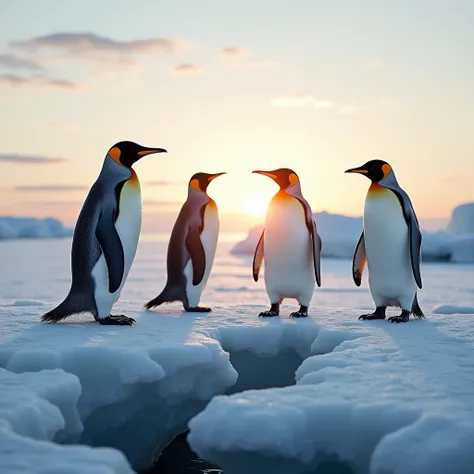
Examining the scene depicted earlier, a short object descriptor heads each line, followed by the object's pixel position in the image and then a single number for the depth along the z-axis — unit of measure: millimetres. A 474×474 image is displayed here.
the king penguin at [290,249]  6023
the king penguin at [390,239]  5594
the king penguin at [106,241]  5129
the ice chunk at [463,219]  38191
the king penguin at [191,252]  6199
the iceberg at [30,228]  67188
